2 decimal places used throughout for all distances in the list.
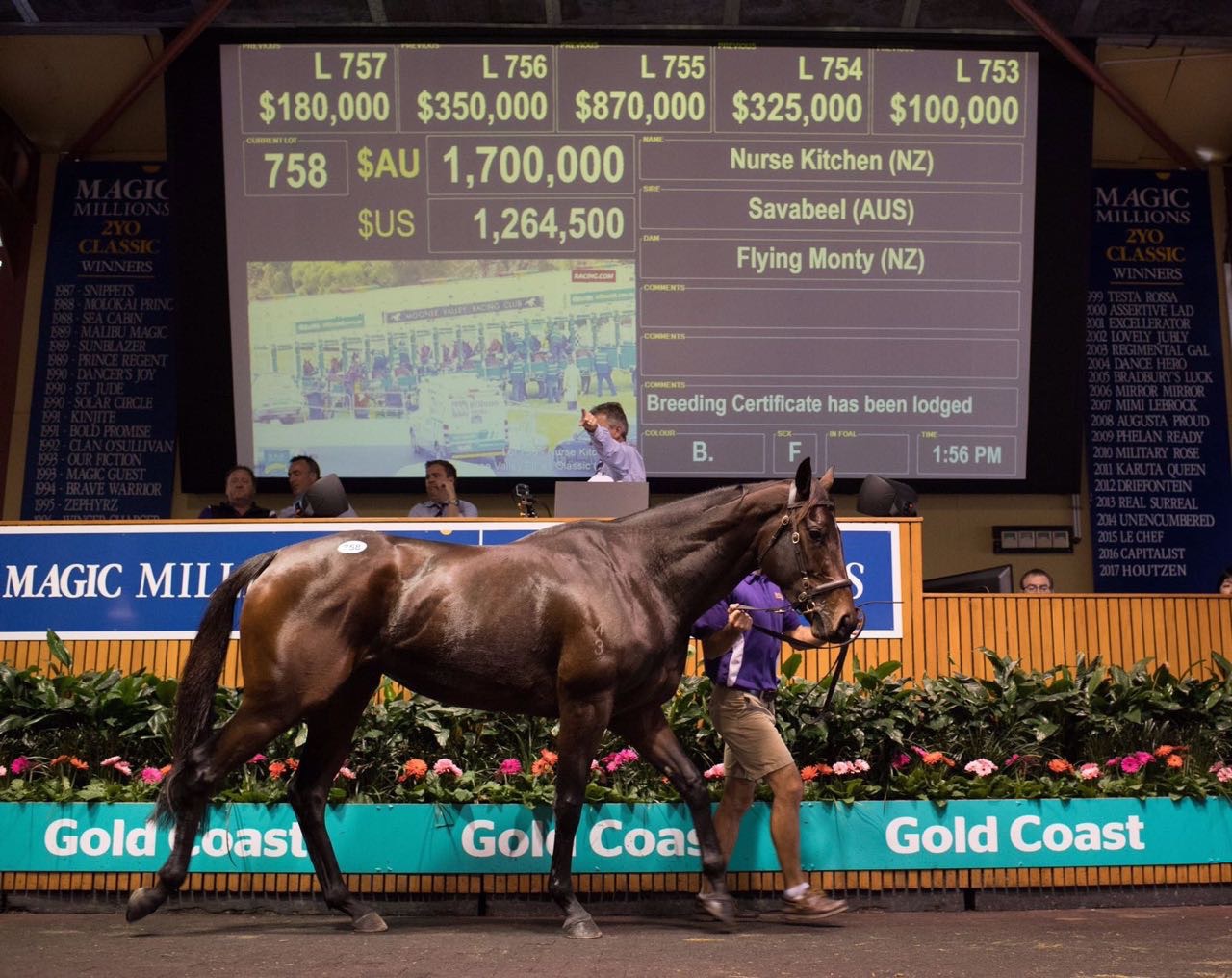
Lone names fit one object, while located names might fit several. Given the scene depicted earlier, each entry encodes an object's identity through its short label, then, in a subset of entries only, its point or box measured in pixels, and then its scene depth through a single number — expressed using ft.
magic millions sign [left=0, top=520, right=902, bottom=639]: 27.61
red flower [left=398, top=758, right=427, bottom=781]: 23.41
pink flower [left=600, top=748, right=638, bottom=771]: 23.75
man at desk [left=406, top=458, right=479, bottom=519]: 35.83
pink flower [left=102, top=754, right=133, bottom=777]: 23.95
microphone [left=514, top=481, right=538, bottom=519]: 30.76
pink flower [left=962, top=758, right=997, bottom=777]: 23.82
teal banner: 23.17
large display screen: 42.88
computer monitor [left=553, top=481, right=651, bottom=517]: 29.73
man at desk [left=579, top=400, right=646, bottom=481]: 33.06
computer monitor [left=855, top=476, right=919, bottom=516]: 29.32
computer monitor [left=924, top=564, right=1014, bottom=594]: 28.60
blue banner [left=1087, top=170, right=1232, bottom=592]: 46.80
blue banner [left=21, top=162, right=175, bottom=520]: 47.06
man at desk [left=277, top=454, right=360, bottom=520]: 38.45
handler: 21.24
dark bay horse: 20.24
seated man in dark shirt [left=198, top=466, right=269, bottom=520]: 36.35
